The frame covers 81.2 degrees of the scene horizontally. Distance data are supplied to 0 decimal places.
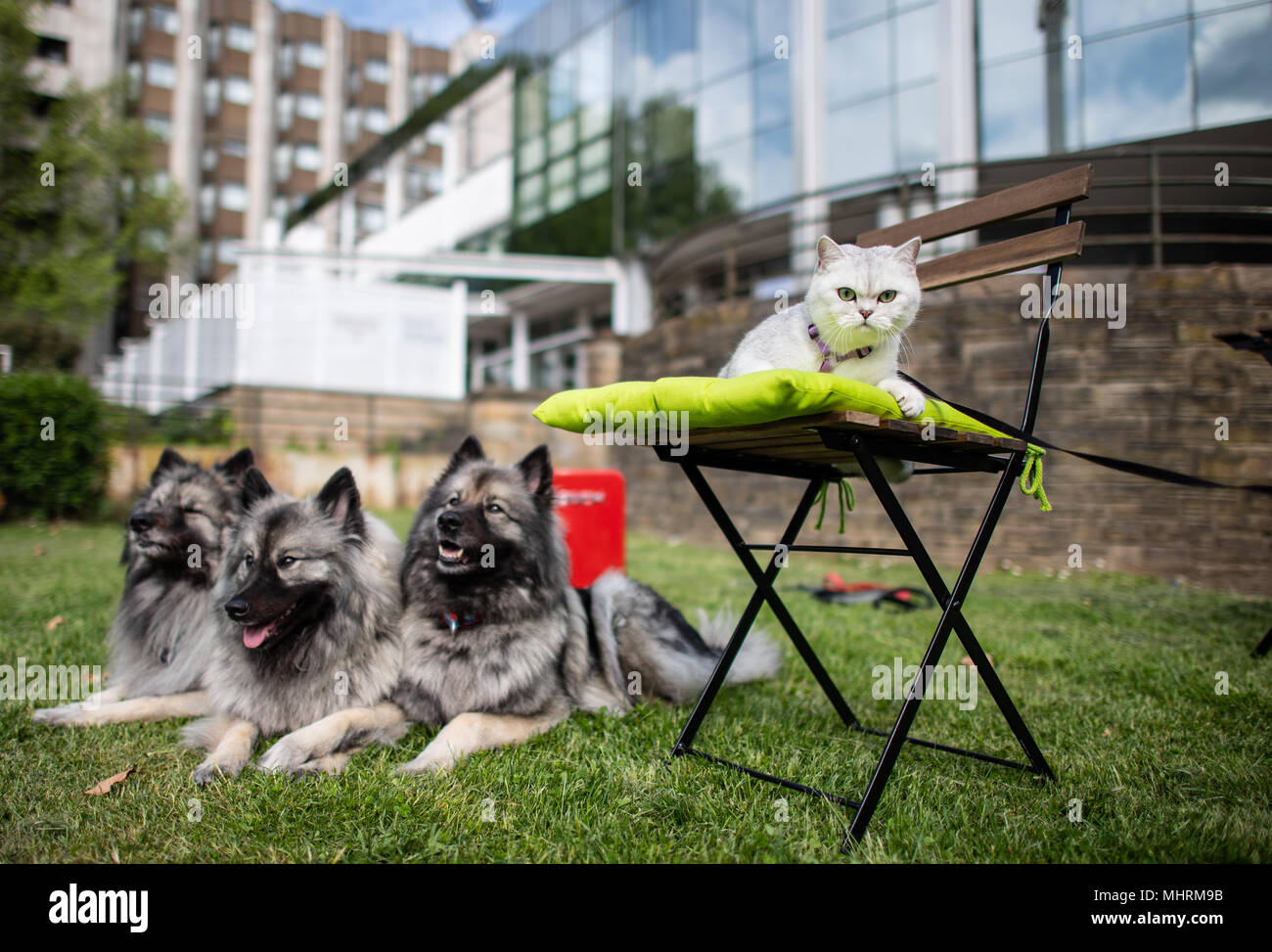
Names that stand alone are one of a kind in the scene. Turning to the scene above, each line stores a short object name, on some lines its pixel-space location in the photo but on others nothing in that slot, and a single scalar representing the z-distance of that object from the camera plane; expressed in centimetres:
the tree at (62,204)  1694
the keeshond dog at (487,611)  301
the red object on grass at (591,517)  537
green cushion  189
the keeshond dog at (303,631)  293
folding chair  216
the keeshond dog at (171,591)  340
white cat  223
